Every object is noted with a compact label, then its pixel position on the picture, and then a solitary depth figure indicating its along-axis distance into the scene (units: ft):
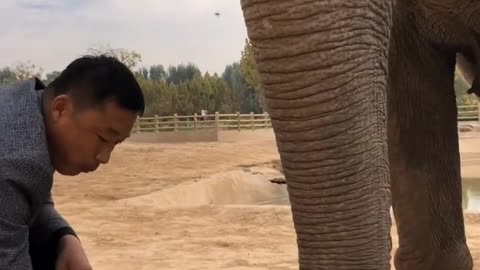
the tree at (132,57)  198.22
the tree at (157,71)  331.65
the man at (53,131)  7.63
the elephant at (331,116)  8.46
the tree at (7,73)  179.11
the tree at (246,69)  152.25
